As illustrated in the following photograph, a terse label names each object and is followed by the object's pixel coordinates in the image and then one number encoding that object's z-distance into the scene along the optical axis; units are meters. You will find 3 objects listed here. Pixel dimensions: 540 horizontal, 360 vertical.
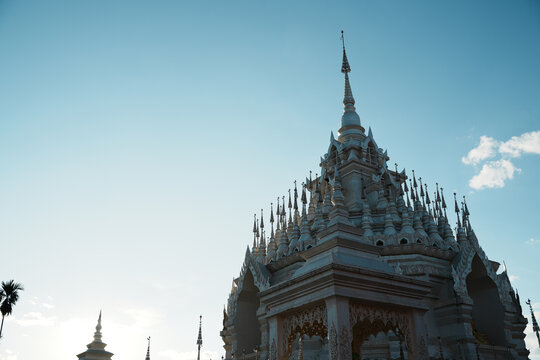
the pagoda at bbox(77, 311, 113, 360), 29.25
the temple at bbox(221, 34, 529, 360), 12.59
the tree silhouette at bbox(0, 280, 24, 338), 40.44
